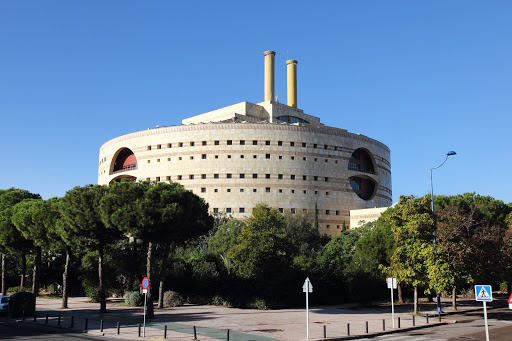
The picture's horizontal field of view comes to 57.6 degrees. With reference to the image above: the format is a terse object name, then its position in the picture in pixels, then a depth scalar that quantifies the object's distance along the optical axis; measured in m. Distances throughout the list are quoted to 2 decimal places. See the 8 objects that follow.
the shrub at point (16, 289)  46.66
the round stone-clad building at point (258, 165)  70.50
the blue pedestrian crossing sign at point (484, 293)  16.36
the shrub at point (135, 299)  36.19
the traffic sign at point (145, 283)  22.28
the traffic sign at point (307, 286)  21.57
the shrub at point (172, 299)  36.84
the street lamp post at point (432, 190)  28.50
